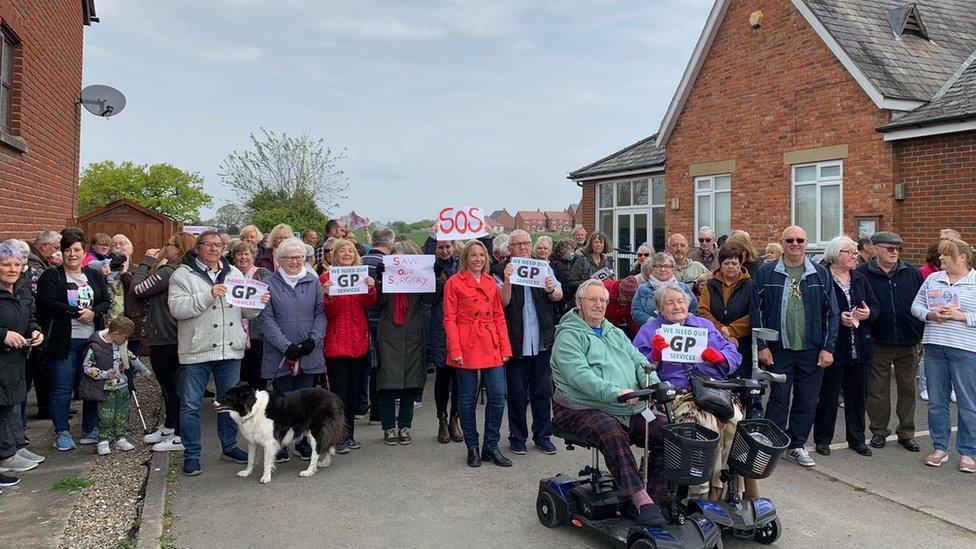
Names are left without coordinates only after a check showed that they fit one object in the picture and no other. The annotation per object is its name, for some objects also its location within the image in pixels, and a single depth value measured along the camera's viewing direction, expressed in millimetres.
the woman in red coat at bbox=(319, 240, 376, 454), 6891
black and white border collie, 6078
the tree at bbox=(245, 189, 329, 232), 29641
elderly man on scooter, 4719
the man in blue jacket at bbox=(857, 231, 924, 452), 7336
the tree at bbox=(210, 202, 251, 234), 34156
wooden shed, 15344
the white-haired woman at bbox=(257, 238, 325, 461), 6504
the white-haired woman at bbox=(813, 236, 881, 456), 7016
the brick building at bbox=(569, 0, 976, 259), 12305
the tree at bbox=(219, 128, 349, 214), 33500
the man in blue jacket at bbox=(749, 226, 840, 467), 6672
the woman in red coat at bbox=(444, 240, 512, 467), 6531
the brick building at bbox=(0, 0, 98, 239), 9516
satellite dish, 13219
